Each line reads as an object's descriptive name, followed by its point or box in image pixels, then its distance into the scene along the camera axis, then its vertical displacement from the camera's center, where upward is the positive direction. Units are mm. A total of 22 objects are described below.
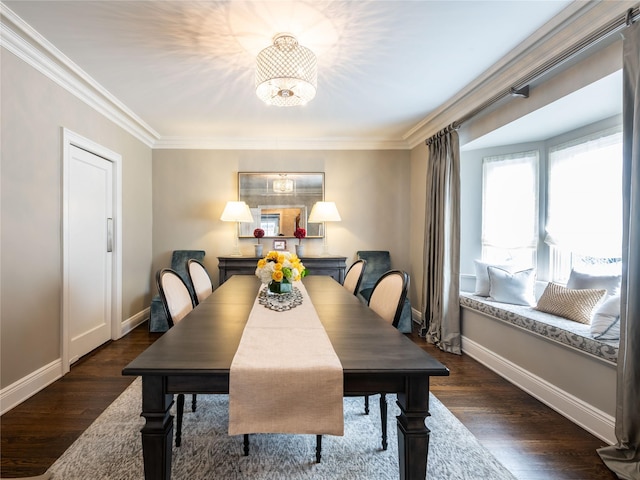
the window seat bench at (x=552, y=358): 1803 -881
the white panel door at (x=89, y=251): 2754 -159
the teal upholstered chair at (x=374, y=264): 4219 -383
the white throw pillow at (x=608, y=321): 1841 -510
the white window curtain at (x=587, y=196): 2404 +380
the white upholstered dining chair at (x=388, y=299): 1714 -388
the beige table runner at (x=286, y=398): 979 -526
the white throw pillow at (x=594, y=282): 2211 -328
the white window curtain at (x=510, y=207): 3117 +349
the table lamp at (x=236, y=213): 3980 +305
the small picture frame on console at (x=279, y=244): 4402 -119
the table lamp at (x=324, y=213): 4066 +323
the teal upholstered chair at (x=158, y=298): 3570 -497
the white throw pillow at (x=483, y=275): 3204 -402
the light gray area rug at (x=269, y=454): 1508 -1185
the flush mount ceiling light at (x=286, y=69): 1934 +1089
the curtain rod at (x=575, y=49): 1575 +1169
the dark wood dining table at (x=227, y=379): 1005 -483
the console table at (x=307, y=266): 3977 -393
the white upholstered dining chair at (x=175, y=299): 1634 -374
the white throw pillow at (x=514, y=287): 2854 -466
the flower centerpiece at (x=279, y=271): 1913 -223
